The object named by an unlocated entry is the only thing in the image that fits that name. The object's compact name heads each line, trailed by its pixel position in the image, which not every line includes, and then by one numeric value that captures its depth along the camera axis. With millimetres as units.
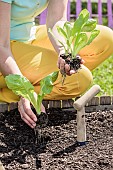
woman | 3607
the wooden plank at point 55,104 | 3673
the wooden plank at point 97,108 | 3719
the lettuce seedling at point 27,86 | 3053
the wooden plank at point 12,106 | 3604
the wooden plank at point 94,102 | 3703
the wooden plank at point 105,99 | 3713
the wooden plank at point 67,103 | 3684
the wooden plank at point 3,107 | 3611
